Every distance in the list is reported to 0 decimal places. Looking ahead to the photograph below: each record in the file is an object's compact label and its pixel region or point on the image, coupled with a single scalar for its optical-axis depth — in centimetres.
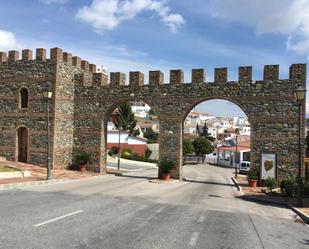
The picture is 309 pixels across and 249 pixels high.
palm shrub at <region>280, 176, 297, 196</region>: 1339
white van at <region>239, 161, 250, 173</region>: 3484
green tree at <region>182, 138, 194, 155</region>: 5398
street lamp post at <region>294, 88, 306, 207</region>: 1129
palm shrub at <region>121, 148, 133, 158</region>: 4154
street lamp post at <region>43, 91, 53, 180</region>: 1534
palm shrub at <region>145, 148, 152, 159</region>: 4769
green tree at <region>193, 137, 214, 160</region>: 5502
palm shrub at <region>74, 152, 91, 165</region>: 2028
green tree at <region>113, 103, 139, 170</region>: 5891
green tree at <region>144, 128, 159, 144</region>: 7163
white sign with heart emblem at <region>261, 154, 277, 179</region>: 1666
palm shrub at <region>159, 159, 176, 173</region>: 1832
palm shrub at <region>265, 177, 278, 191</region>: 1425
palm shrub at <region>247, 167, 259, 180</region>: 1689
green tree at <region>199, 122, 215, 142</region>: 8312
